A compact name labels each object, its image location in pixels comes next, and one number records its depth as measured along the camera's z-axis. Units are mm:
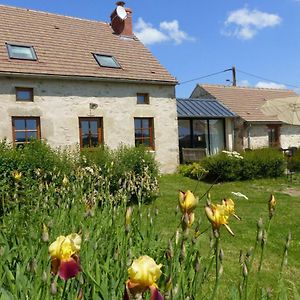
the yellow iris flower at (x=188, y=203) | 1743
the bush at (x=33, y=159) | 8062
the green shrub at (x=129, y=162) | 10000
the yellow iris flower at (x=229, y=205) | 1879
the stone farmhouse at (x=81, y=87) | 13141
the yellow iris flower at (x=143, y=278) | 1132
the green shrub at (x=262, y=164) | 14492
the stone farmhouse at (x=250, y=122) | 20797
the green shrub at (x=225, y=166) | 14141
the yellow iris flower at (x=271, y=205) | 1970
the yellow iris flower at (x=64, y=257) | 1357
